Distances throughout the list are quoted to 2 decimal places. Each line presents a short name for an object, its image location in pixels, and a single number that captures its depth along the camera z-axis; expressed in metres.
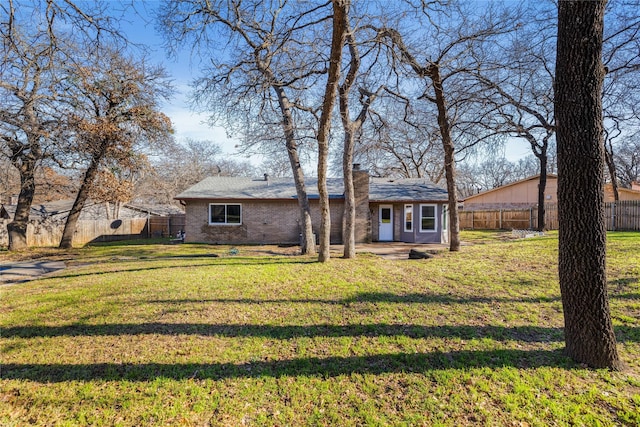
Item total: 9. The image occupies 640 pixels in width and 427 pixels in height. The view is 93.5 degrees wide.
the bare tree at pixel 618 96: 8.59
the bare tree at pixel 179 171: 33.50
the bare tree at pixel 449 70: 8.46
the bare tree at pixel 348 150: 8.95
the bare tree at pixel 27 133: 10.51
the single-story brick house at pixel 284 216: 15.70
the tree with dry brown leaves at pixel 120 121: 12.87
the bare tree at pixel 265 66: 7.65
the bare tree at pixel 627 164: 33.91
